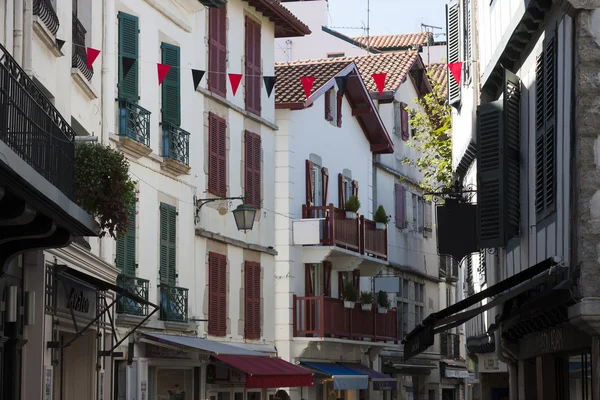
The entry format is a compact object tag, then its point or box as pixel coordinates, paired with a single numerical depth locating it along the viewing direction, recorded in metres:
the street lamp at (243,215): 27.12
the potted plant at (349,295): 35.44
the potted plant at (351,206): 35.03
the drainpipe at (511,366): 17.64
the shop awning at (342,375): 33.84
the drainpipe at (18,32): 14.50
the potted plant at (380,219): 37.38
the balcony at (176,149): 24.88
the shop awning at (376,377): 37.09
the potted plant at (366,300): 36.88
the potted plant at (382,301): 38.25
